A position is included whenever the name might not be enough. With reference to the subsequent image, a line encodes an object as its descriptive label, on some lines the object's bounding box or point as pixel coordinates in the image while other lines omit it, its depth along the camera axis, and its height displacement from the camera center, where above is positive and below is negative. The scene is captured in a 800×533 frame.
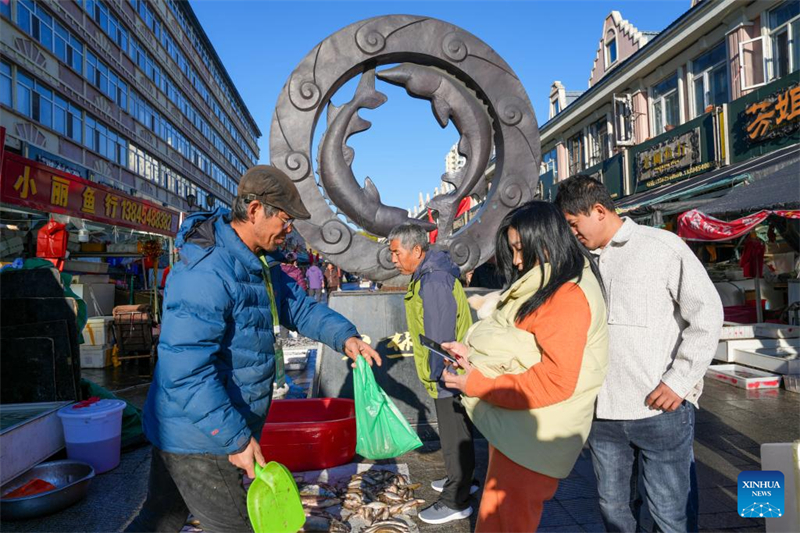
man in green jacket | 3.00 -0.49
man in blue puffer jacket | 1.77 -0.28
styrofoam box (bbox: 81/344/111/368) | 8.52 -1.13
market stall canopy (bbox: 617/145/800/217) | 9.27 +2.07
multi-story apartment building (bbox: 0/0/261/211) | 16.12 +8.90
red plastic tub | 3.62 -1.13
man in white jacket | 2.02 -0.35
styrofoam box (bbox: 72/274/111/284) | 10.23 +0.26
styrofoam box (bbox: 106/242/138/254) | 11.35 +0.94
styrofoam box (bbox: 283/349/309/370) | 7.44 -1.10
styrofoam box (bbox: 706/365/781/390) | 5.94 -1.18
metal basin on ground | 3.14 -1.33
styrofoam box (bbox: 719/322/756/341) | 7.19 -0.74
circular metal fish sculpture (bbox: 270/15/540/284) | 4.62 +1.53
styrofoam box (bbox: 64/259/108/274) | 10.49 +0.53
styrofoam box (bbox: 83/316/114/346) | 8.60 -0.73
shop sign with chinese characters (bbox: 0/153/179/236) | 6.27 +1.44
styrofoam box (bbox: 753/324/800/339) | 7.02 -0.72
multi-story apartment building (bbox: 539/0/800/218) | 10.42 +4.81
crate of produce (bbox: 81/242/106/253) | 10.89 +0.94
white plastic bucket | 3.87 -1.11
